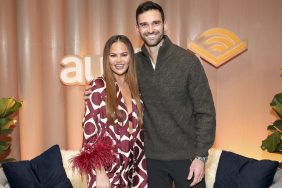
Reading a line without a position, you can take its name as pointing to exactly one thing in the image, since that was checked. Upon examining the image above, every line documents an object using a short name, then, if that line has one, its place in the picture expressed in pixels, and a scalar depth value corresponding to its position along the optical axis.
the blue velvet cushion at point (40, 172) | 2.55
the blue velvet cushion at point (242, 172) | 2.41
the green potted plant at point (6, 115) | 3.01
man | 2.04
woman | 1.92
